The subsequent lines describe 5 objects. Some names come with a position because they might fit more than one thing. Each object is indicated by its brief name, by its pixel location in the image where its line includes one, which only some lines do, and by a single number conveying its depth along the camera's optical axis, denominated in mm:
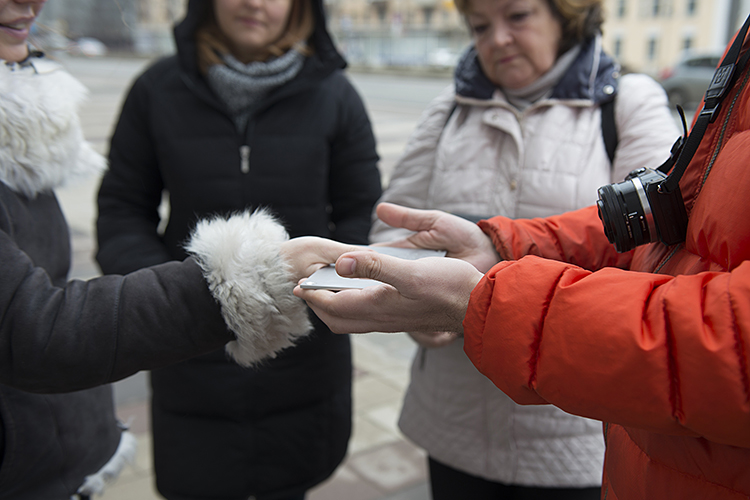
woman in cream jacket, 1687
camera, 1022
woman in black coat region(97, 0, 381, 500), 1955
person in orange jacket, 782
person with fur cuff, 1135
